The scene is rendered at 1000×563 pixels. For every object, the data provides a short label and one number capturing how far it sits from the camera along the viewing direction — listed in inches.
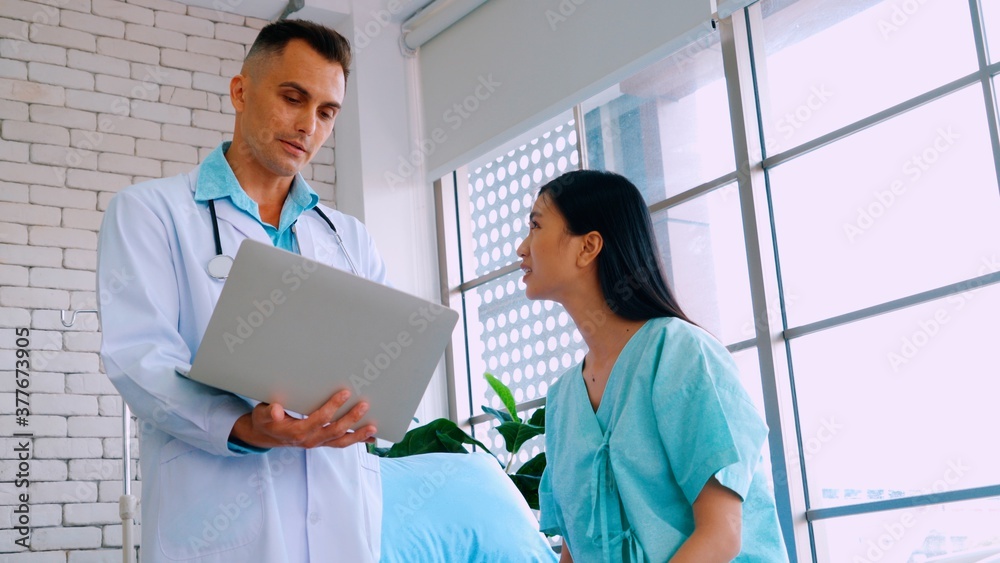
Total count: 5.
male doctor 58.3
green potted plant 163.6
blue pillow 107.8
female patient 64.5
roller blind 159.6
